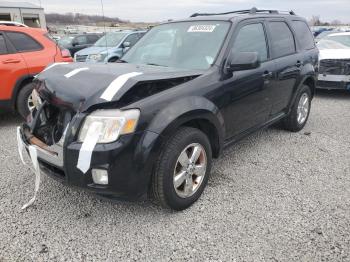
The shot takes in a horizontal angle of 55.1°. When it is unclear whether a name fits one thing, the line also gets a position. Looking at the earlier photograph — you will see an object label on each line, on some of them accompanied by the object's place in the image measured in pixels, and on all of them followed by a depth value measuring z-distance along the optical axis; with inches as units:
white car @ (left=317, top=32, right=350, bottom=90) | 307.0
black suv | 101.2
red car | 223.0
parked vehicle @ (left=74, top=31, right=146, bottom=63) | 439.8
